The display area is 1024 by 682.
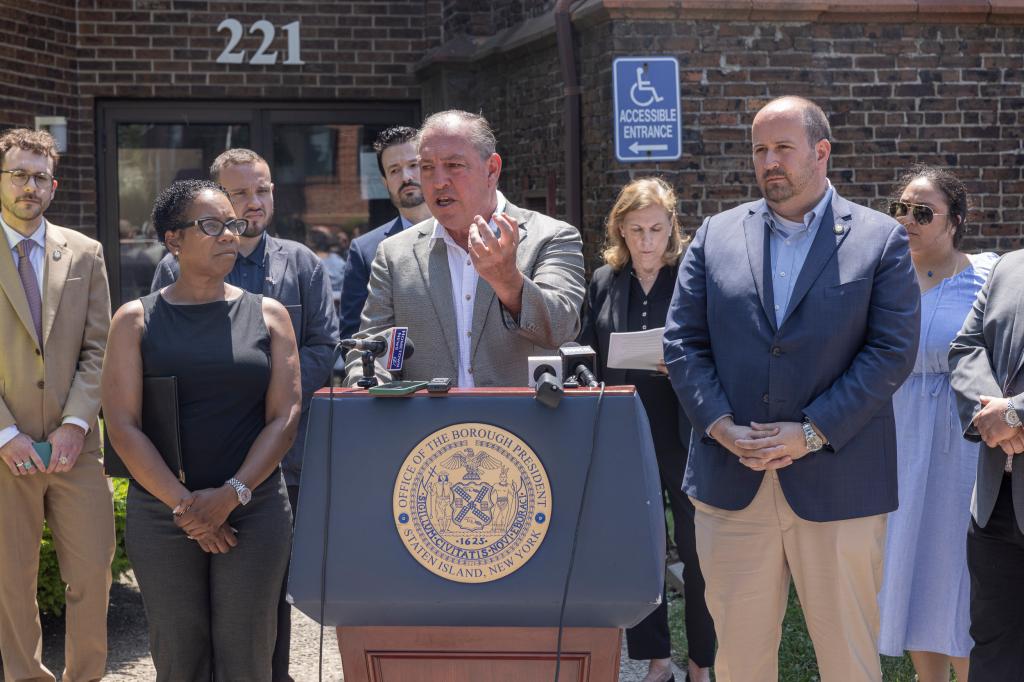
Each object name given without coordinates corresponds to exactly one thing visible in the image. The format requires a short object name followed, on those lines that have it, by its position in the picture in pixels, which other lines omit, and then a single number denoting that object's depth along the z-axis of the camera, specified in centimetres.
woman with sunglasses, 454
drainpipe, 807
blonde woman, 506
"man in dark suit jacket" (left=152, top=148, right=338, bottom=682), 486
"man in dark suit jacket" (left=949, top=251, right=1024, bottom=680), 382
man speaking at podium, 314
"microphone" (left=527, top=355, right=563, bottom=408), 257
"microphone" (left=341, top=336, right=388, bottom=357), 289
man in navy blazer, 359
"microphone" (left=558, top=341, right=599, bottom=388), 278
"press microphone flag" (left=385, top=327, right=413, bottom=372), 288
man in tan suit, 477
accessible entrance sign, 757
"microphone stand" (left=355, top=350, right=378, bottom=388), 279
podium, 256
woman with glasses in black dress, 378
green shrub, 561
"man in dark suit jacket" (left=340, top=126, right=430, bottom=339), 530
